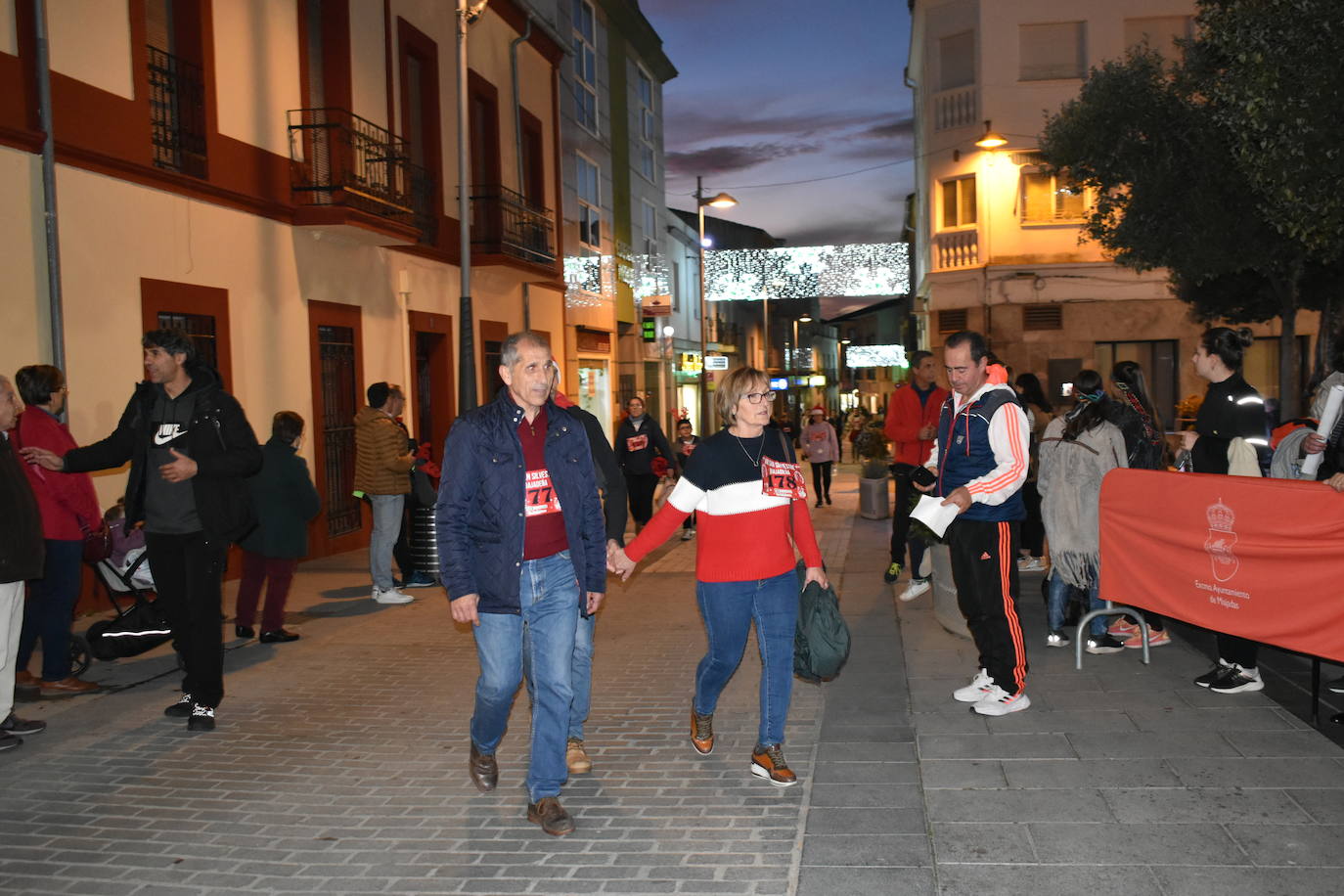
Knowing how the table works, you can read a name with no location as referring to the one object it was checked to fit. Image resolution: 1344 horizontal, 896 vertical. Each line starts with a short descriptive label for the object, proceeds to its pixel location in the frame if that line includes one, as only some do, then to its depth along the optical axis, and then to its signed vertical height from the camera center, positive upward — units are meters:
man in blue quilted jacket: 4.39 -0.54
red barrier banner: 5.32 -0.89
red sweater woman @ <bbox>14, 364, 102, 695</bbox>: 6.67 -0.69
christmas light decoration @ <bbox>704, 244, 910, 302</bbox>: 25.39 +2.89
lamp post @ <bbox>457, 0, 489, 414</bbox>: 13.00 +1.87
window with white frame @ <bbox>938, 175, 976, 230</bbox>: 27.45 +4.63
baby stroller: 7.21 -1.40
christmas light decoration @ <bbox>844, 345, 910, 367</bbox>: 55.06 +1.95
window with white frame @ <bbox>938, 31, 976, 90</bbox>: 26.97 +8.00
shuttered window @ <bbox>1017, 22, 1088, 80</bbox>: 26.19 +7.90
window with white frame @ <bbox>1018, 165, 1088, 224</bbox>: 26.50 +4.44
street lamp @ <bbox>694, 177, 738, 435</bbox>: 30.27 +5.31
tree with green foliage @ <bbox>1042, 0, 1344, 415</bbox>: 15.02 +2.79
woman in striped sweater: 4.79 -0.60
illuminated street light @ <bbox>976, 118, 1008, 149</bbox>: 25.38 +5.65
